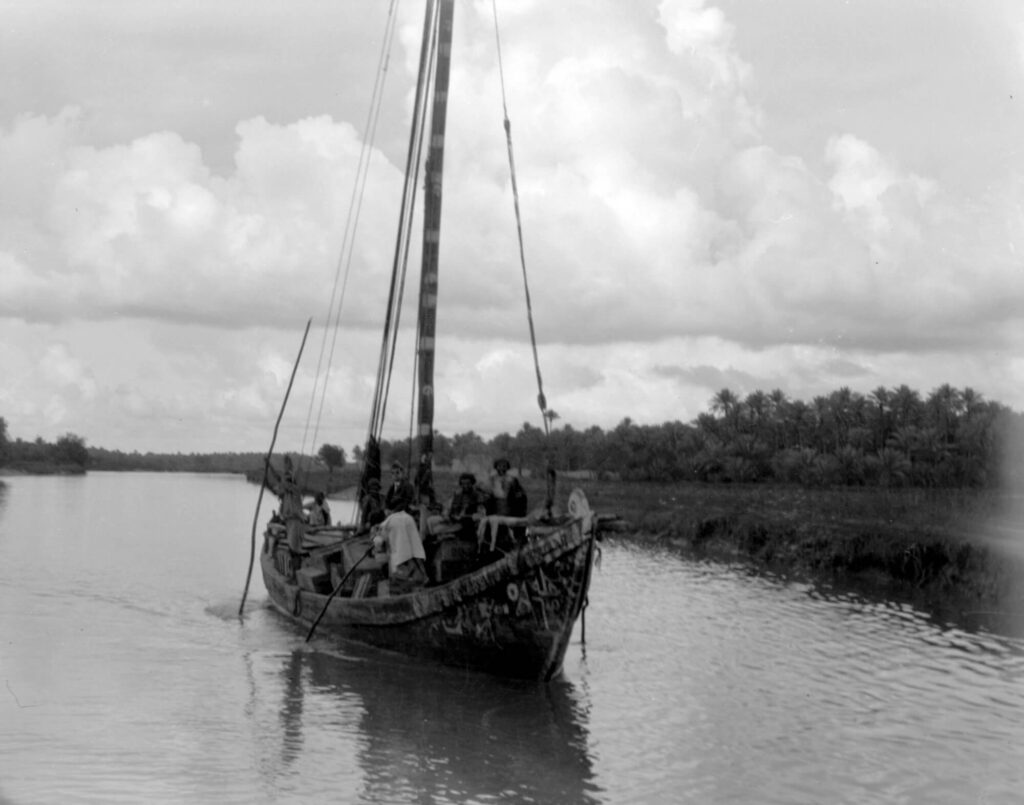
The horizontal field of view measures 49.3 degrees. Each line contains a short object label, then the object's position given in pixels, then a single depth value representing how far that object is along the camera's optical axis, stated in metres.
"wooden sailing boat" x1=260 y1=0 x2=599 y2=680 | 14.44
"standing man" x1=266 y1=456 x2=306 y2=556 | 21.34
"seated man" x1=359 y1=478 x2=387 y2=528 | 18.88
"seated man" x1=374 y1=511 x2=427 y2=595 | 16.03
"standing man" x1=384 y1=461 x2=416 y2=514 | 16.38
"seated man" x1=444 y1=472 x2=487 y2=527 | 16.30
